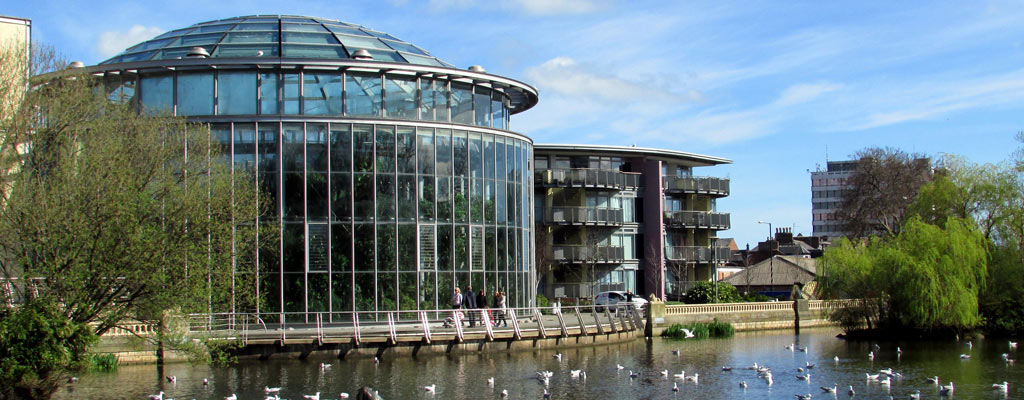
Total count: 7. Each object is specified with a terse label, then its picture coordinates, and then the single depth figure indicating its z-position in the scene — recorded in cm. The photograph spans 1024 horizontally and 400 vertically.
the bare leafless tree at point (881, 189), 7069
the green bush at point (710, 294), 6078
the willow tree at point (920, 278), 4291
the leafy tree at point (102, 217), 2456
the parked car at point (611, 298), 6266
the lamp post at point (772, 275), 7825
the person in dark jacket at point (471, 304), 3894
